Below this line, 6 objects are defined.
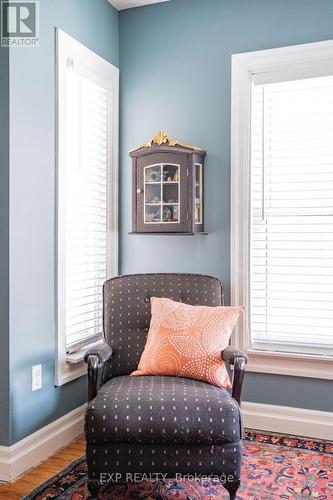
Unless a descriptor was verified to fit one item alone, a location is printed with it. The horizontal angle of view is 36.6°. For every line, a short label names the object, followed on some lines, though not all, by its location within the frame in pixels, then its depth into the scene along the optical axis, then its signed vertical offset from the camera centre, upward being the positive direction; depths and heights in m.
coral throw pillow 2.44 -0.51
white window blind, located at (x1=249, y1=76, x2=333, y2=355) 2.93 +0.15
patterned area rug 2.29 -1.15
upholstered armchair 2.10 -0.79
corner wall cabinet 3.06 +0.33
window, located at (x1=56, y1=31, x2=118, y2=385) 2.81 +0.28
